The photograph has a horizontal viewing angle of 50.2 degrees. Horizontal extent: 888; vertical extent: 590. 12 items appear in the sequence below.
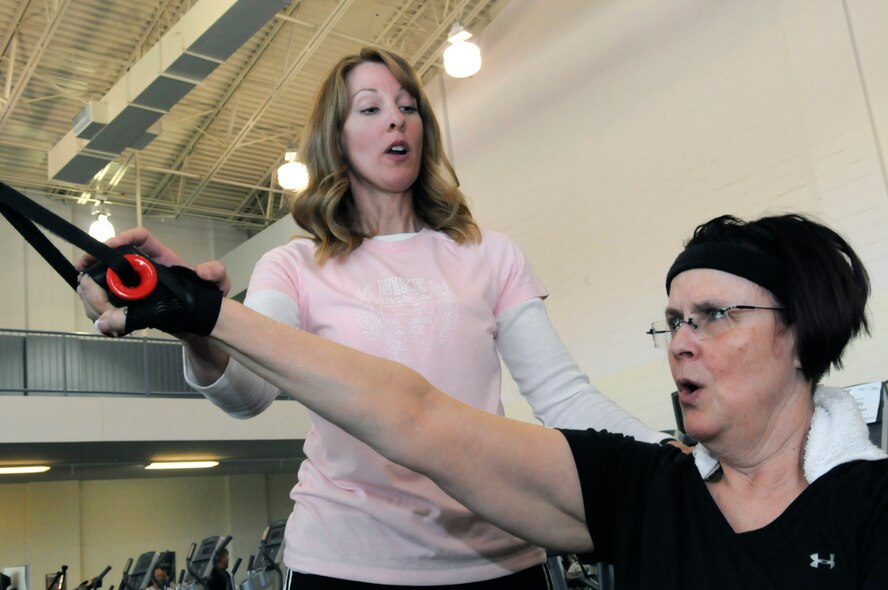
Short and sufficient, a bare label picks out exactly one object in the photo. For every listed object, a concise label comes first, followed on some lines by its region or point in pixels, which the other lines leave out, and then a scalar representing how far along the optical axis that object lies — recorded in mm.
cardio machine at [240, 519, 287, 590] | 8562
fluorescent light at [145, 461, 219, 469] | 13682
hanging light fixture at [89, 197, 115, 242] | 11539
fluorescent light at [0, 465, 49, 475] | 12475
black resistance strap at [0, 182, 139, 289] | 1010
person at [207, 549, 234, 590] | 9875
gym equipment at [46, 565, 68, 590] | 10547
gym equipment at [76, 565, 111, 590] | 10078
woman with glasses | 1167
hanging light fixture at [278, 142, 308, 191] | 9922
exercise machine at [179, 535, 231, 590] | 9648
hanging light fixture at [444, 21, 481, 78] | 8609
